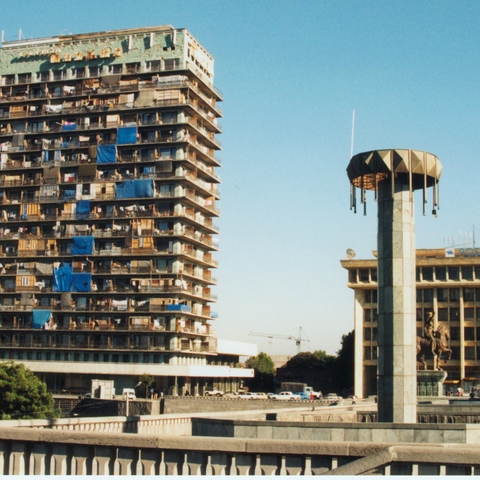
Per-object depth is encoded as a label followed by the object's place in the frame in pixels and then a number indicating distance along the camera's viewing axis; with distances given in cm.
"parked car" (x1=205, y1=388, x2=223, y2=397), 9239
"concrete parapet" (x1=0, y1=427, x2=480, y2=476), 1003
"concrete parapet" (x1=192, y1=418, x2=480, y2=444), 2133
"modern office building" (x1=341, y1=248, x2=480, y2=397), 11250
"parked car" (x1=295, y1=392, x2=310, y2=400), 8236
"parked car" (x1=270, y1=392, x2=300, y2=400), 7938
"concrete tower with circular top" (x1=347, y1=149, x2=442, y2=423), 2586
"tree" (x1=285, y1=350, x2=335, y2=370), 13200
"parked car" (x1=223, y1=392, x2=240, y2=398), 9181
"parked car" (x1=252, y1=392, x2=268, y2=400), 7856
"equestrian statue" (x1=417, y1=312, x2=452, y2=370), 4862
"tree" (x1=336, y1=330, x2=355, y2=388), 12362
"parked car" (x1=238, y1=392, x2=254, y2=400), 8053
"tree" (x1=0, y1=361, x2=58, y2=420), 6138
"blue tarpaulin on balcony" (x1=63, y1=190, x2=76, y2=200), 9619
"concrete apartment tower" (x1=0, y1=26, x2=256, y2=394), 9181
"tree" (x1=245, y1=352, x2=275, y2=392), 12138
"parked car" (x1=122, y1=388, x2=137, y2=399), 7322
